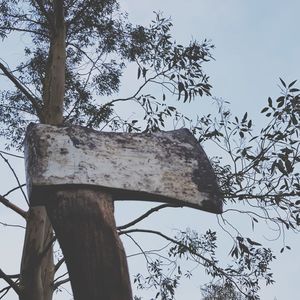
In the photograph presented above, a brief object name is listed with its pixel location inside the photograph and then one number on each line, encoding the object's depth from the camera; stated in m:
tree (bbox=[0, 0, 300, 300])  4.48
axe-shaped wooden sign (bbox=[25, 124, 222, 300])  1.86
